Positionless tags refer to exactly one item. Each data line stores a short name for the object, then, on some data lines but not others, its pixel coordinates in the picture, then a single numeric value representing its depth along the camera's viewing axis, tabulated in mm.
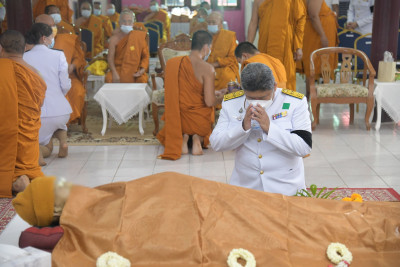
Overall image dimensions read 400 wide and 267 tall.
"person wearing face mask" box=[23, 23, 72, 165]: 5121
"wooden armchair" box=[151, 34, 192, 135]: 6895
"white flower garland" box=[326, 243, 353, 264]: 2162
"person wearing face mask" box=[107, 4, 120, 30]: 11122
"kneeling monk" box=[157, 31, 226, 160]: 5277
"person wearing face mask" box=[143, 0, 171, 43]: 12061
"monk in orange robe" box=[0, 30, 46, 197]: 4078
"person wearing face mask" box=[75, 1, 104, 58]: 10034
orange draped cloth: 2096
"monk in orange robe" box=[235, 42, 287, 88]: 4418
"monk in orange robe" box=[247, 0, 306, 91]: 6375
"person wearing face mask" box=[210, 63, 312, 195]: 2844
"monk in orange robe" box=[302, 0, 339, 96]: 7254
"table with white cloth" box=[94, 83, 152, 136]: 6000
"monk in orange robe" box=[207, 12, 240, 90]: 6814
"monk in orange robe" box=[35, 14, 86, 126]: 6121
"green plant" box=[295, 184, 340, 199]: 2824
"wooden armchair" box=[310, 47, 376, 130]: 6199
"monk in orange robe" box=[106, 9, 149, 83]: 6711
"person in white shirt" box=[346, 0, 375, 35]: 9519
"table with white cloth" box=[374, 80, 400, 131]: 6211
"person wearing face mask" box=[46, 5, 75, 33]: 7105
